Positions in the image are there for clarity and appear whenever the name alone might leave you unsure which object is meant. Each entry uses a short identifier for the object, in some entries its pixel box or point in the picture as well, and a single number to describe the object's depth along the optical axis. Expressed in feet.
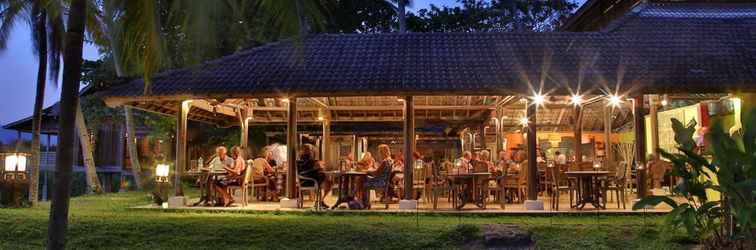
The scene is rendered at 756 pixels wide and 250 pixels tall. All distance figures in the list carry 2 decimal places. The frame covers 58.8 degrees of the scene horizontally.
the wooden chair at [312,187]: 36.78
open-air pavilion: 36.81
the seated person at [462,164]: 38.13
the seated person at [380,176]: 36.81
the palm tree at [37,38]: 42.91
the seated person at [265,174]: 43.04
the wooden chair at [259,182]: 42.09
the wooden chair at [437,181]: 37.86
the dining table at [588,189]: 36.35
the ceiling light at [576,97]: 36.94
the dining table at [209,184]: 38.78
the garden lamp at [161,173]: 41.42
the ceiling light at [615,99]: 37.47
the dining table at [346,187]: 37.09
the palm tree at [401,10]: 88.38
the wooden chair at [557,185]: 36.52
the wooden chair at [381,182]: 36.81
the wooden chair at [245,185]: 39.42
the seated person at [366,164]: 40.70
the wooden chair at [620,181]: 37.14
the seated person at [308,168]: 36.76
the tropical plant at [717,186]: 18.61
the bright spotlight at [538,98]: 36.11
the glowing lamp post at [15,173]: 39.86
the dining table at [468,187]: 36.42
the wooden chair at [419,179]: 41.31
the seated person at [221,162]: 39.42
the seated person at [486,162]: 38.07
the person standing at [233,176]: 38.93
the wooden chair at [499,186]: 37.68
